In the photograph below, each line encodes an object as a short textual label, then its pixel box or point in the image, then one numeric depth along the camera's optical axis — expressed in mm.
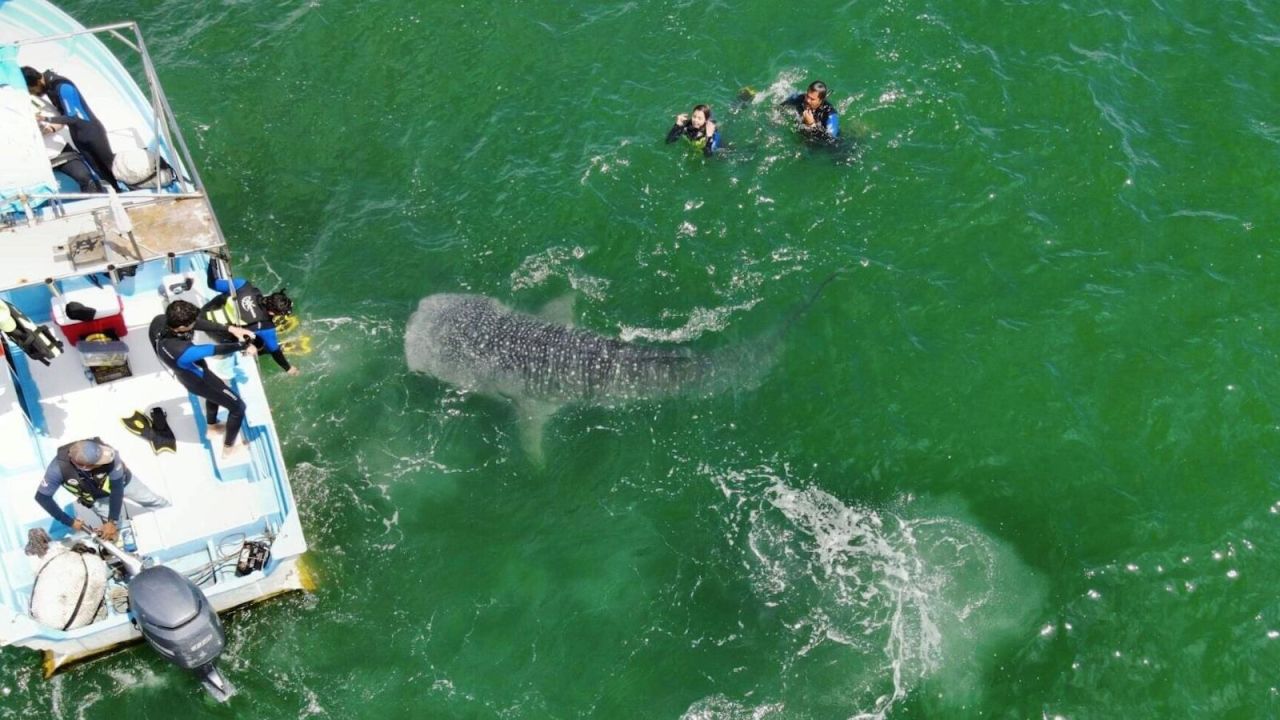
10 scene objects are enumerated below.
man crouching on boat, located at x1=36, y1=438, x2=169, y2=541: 12281
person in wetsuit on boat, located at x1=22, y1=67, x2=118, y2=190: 15016
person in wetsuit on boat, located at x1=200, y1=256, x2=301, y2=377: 13336
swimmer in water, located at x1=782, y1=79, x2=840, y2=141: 17922
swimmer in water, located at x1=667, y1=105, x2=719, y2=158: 17984
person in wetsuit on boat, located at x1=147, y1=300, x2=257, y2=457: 12586
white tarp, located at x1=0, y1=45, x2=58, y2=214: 14094
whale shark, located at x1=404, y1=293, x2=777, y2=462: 15836
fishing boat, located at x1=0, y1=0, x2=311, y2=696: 12570
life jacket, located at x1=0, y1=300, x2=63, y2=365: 12891
